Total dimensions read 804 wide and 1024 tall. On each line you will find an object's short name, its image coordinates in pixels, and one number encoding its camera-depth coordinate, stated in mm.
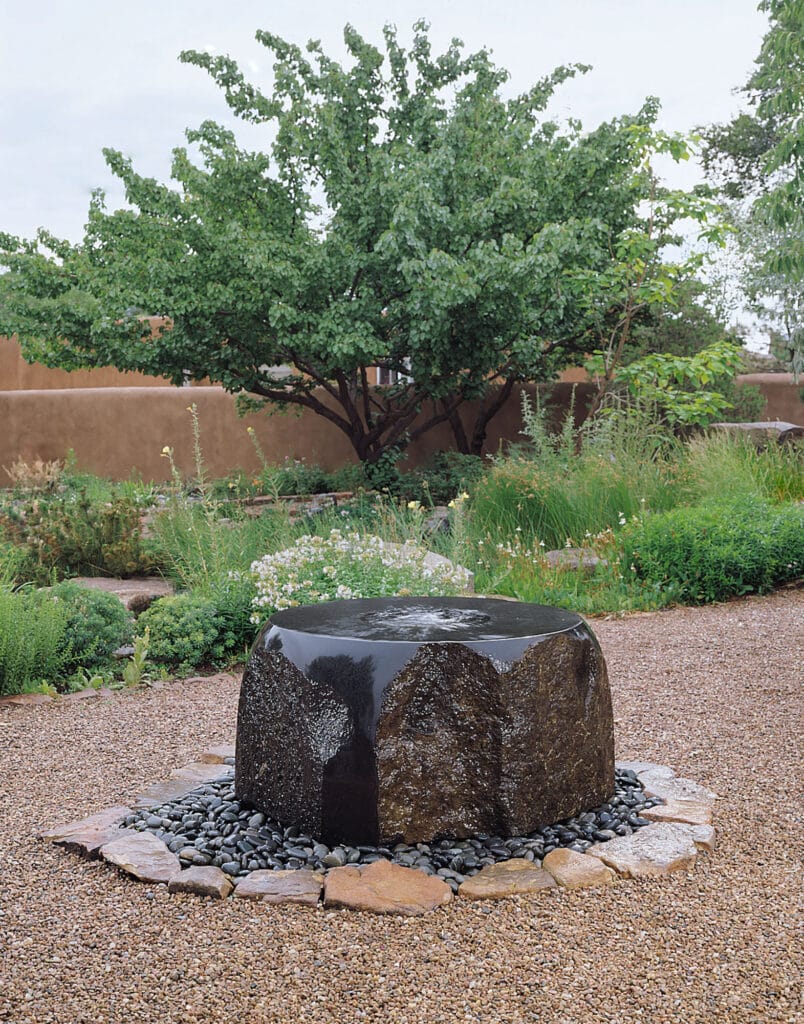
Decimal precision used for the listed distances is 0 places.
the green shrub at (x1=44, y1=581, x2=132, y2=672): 5508
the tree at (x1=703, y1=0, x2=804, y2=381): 8391
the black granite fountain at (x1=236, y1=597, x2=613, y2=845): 2896
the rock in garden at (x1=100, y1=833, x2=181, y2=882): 2809
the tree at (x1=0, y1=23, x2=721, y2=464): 9945
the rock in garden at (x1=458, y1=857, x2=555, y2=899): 2680
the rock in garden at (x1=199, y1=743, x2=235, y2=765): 3854
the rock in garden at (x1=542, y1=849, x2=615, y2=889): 2746
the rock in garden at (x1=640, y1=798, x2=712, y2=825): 3158
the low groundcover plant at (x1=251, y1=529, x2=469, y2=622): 5582
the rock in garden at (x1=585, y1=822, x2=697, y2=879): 2818
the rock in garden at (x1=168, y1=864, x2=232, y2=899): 2691
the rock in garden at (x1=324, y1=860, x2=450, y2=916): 2604
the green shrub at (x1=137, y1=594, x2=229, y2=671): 5574
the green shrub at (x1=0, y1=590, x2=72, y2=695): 5047
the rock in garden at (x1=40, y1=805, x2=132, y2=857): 3010
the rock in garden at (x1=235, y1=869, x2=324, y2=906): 2652
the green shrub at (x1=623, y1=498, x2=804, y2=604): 7168
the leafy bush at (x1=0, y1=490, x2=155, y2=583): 7523
